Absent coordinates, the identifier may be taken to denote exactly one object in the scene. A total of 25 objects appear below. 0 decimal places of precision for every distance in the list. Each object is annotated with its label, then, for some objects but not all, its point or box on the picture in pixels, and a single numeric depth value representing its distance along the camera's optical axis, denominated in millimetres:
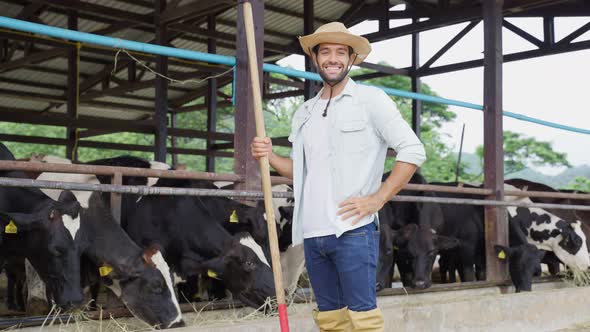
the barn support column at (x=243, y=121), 4926
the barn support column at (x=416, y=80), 12992
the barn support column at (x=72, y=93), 11641
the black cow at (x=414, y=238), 6418
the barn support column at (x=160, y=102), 10398
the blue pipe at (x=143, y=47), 3871
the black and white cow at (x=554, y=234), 8211
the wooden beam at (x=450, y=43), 11766
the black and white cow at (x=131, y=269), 4324
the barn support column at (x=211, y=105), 12586
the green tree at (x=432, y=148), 31297
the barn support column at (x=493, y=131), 6875
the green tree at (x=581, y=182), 31322
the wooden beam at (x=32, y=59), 11461
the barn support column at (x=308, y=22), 10961
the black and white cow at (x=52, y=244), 4254
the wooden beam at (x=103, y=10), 9828
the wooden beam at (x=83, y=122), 10252
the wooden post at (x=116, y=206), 4695
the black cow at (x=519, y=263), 6914
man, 2822
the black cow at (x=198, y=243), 4961
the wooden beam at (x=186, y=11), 8867
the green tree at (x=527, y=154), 36344
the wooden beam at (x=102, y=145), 11317
